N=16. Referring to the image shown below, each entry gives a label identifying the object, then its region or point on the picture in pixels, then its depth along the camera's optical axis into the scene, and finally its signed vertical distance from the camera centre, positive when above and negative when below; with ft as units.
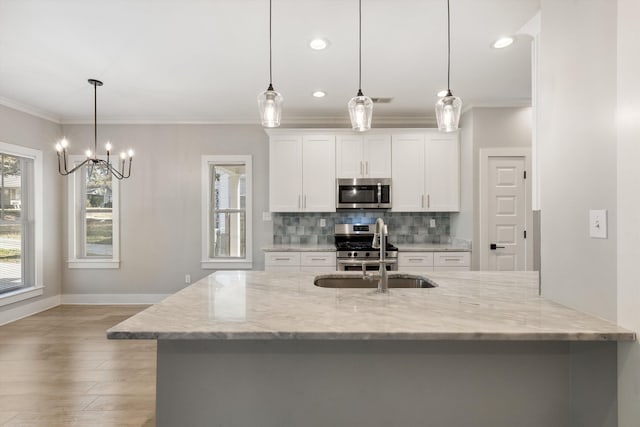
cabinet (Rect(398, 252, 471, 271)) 13.61 -1.87
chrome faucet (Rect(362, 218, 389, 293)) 5.94 -0.82
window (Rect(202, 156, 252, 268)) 15.94 +0.15
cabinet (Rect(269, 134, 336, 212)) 14.67 +1.89
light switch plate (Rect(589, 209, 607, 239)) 4.22 -0.12
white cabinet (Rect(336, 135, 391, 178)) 14.67 +2.44
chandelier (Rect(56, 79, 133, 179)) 12.50 +2.21
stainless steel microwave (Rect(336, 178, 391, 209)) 14.52 +0.86
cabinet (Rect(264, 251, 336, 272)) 13.80 -1.88
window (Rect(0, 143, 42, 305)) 13.53 -0.40
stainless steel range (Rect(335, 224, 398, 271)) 13.61 -1.67
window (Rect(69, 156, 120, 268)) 16.16 +0.10
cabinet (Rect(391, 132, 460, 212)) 14.57 +1.76
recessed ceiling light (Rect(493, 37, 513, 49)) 8.85 +4.48
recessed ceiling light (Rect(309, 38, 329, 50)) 8.86 +4.44
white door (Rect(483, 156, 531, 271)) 13.51 -0.10
